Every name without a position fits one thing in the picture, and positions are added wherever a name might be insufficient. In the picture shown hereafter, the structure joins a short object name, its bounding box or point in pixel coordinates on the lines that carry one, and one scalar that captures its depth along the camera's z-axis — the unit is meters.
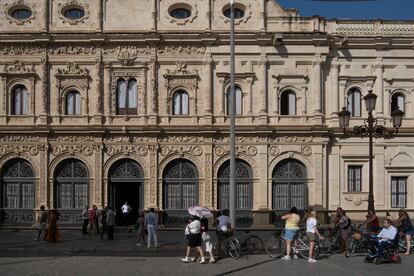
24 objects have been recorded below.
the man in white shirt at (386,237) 17.50
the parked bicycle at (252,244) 19.67
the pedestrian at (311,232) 17.81
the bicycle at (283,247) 18.67
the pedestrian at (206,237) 17.70
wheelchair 17.28
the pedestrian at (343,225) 20.08
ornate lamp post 21.14
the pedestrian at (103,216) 24.99
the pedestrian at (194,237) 17.59
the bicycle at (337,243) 20.00
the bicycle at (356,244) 19.00
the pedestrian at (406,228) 19.59
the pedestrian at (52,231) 23.52
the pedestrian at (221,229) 18.75
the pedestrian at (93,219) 27.25
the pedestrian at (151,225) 21.31
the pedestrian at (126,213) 29.09
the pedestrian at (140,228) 22.61
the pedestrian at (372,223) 20.09
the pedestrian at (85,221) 27.30
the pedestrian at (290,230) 18.14
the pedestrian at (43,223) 24.89
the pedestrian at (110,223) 24.41
